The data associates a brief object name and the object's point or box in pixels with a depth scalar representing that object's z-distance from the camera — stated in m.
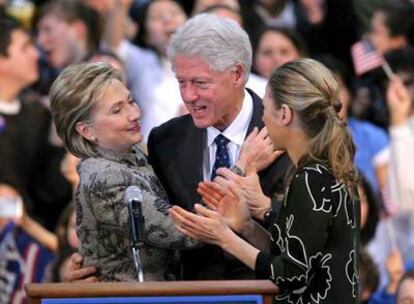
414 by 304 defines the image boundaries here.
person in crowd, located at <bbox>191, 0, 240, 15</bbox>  19.85
